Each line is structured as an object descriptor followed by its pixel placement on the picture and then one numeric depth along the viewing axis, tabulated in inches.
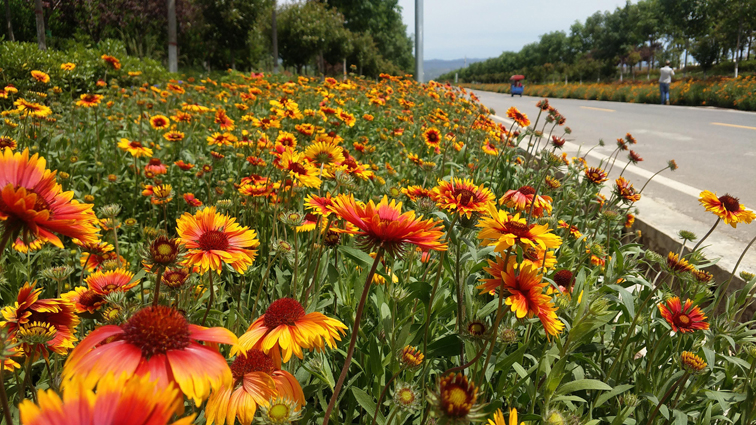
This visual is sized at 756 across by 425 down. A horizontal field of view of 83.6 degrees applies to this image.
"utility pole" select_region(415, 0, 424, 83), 357.1
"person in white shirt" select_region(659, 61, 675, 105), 571.2
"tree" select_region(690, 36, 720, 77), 1058.1
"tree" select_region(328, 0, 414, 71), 1058.1
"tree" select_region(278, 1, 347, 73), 731.4
